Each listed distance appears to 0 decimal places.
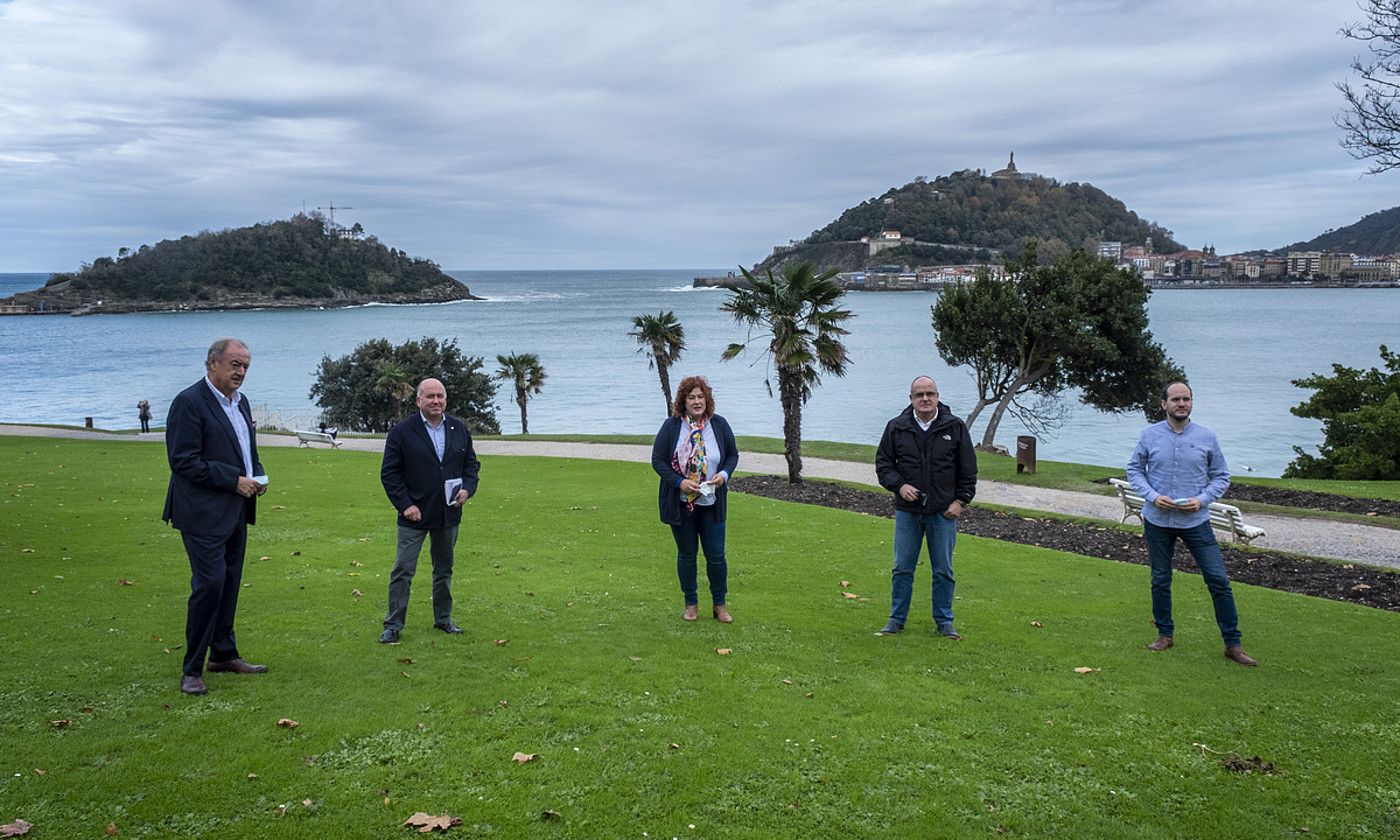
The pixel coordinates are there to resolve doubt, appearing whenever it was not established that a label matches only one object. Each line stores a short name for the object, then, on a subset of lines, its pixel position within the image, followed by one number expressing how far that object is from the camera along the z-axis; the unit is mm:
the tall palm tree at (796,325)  22453
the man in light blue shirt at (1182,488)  7453
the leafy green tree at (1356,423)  25047
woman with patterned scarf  7891
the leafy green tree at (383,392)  53500
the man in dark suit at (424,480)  7281
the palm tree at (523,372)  50656
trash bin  23891
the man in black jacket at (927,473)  7695
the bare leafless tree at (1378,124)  11375
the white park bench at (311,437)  31766
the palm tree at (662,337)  44812
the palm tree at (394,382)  46031
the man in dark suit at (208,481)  6043
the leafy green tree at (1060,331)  35062
